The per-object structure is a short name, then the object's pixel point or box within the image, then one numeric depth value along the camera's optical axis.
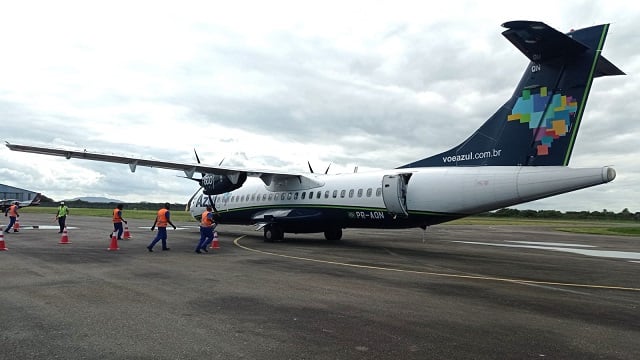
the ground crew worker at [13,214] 23.30
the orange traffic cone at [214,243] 17.05
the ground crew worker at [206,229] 15.53
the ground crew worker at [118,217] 17.75
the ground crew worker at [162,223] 15.30
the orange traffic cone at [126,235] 21.48
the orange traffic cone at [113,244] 15.51
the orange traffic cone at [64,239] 17.55
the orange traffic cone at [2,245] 15.13
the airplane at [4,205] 63.97
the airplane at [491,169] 12.31
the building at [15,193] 99.81
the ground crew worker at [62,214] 22.30
